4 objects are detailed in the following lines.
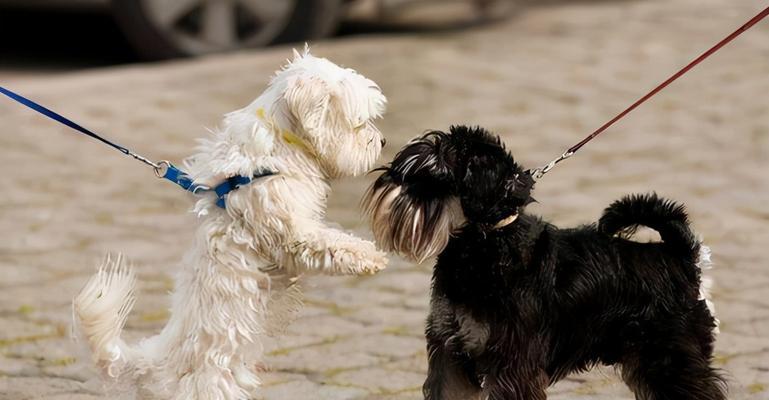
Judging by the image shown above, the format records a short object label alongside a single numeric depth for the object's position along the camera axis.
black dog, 7.48
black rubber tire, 18.20
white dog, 7.48
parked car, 18.27
